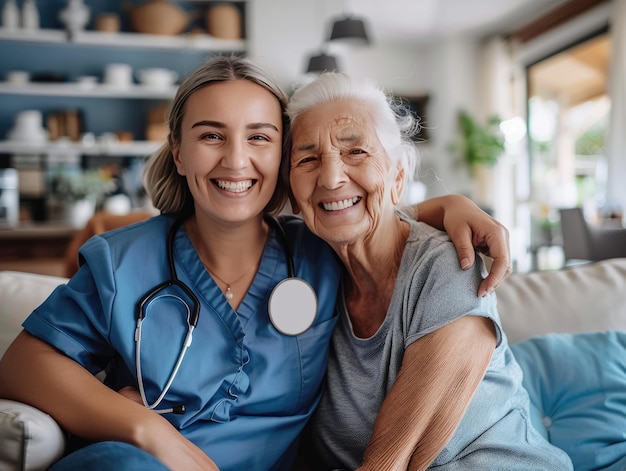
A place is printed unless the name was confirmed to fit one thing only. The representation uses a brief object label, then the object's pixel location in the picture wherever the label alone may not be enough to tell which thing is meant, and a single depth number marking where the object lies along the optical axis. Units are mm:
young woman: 1130
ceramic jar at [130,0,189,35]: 4867
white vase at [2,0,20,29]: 4641
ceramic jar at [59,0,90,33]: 4691
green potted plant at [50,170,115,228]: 4418
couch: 1334
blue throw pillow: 1340
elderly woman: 1101
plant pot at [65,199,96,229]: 4406
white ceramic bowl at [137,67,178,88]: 4875
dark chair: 3596
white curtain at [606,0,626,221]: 5500
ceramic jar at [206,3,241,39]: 5074
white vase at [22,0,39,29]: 4684
